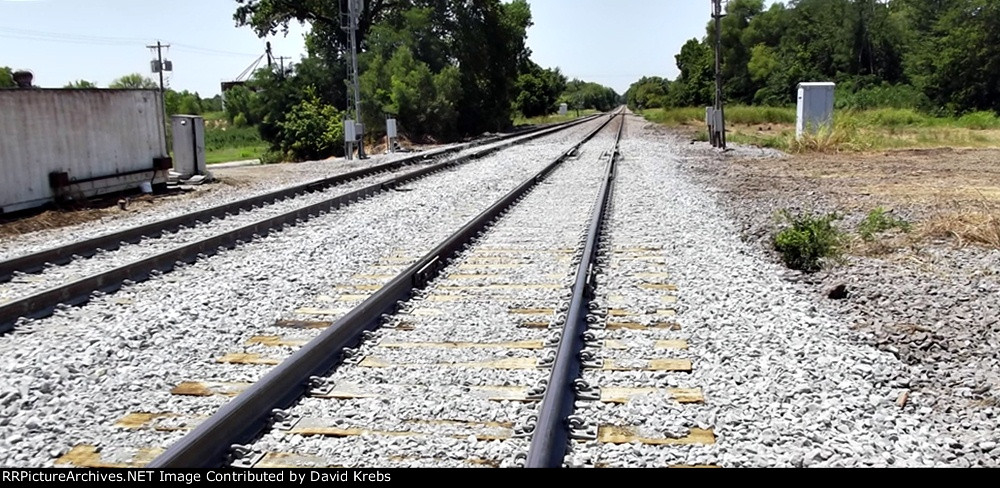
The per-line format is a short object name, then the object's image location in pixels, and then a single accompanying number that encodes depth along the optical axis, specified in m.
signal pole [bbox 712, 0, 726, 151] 27.30
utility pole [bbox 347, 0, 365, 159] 25.12
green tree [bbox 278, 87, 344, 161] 34.97
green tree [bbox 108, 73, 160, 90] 83.06
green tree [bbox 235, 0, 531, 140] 40.41
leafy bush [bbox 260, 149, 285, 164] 37.03
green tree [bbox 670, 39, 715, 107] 86.88
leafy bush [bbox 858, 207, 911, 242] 9.64
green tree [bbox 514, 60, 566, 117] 92.06
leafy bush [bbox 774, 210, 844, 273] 7.88
